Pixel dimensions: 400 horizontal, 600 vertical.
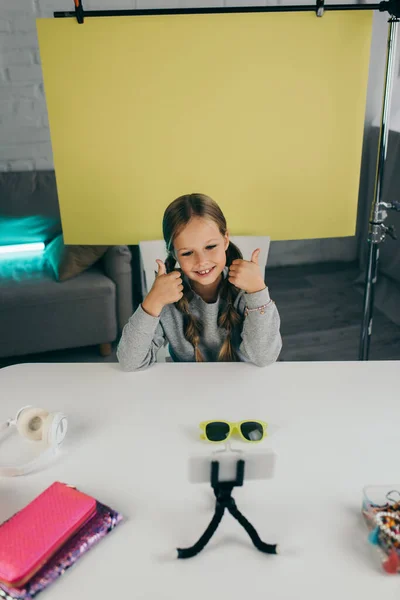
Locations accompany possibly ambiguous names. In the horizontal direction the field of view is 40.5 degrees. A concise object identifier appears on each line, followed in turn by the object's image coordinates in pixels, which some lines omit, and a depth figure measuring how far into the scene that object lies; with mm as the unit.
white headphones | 910
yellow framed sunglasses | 978
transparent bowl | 720
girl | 1190
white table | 716
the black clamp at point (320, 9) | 1207
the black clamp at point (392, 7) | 1187
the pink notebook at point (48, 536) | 702
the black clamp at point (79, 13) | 1189
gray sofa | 2326
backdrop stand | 1237
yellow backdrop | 1268
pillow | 2379
